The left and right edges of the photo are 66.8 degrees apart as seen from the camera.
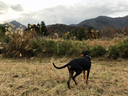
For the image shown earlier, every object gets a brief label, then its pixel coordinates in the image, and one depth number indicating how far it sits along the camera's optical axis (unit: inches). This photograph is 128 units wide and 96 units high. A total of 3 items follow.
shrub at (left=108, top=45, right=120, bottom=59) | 212.4
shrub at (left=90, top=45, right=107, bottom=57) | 224.4
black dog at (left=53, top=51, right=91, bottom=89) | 89.9
